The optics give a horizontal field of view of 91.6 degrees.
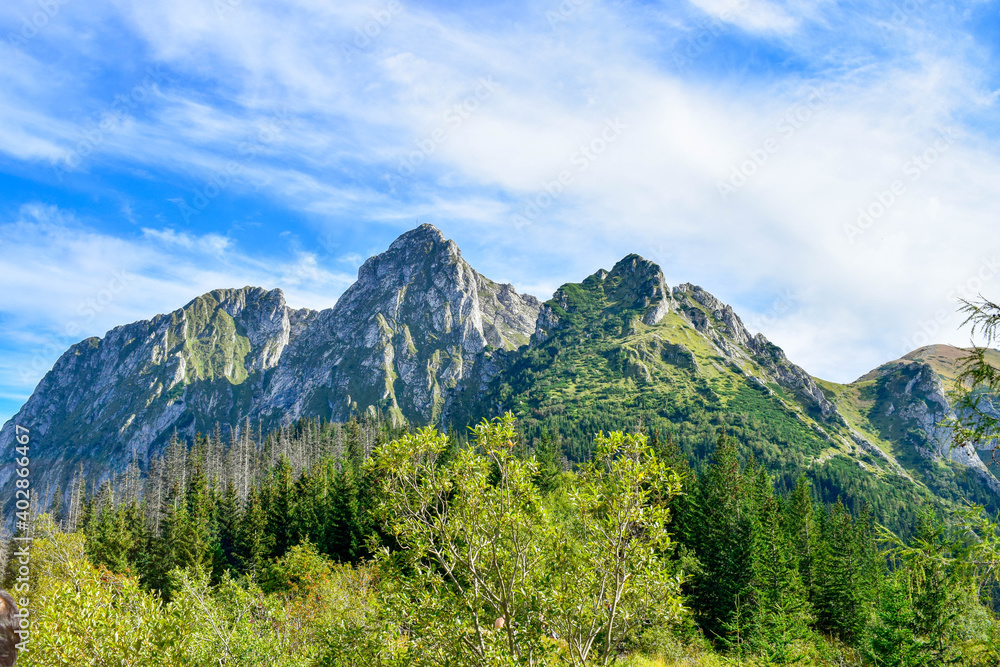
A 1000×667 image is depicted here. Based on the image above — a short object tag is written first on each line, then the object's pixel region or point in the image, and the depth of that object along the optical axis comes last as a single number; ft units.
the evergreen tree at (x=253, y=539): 230.89
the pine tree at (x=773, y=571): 134.85
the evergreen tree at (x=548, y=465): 230.89
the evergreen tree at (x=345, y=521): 215.72
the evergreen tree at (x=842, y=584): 162.91
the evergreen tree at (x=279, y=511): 242.58
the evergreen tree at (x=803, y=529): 189.57
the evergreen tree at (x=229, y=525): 263.08
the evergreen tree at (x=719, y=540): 157.48
